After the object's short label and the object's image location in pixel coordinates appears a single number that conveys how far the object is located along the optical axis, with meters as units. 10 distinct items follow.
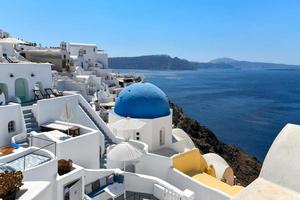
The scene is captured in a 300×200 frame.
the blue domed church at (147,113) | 19.80
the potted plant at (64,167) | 12.38
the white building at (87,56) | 58.85
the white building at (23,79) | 19.00
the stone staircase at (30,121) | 16.91
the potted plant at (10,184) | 7.10
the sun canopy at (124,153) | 15.12
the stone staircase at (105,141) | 18.02
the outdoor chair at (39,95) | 20.69
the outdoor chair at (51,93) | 21.06
